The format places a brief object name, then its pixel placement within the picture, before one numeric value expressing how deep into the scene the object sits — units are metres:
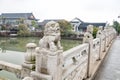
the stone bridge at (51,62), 0.98
